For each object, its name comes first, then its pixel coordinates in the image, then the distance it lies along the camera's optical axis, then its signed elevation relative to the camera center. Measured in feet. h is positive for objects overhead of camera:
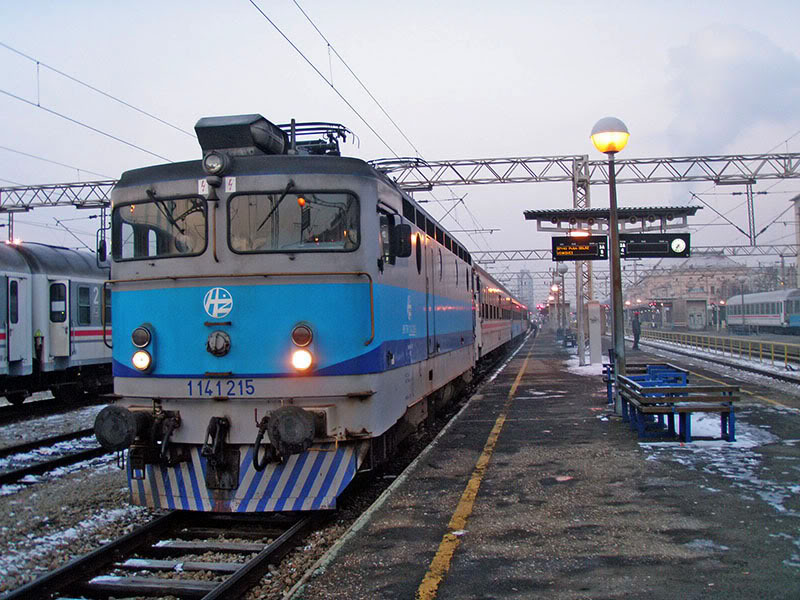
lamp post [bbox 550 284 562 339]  183.36 +5.71
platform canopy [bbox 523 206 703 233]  65.51 +9.17
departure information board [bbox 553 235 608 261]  59.93 +5.54
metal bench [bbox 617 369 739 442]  31.65 -4.04
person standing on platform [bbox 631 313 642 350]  108.78 -2.00
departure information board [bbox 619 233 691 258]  51.85 +4.89
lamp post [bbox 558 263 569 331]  133.47 +8.64
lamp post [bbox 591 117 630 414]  40.47 +6.60
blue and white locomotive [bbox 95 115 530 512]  21.98 -0.14
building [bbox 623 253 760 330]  243.40 +9.06
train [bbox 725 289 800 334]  174.29 -0.47
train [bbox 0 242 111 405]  53.78 +0.49
